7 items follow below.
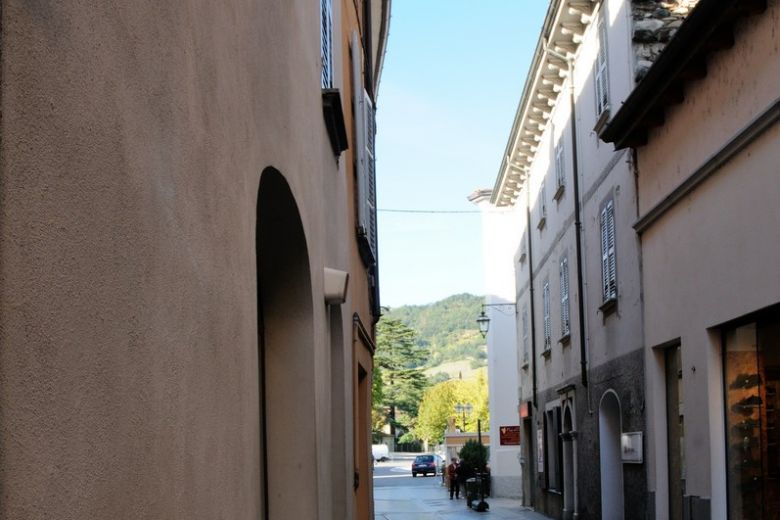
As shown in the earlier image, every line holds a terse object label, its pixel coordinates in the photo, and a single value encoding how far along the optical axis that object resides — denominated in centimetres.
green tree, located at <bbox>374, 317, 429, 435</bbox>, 11175
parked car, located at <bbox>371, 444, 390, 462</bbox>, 9356
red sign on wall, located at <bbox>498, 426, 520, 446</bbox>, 3400
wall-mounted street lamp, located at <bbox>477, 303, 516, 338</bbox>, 3353
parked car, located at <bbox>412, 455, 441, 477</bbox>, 6788
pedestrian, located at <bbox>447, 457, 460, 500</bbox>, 4094
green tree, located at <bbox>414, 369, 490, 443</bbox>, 9506
